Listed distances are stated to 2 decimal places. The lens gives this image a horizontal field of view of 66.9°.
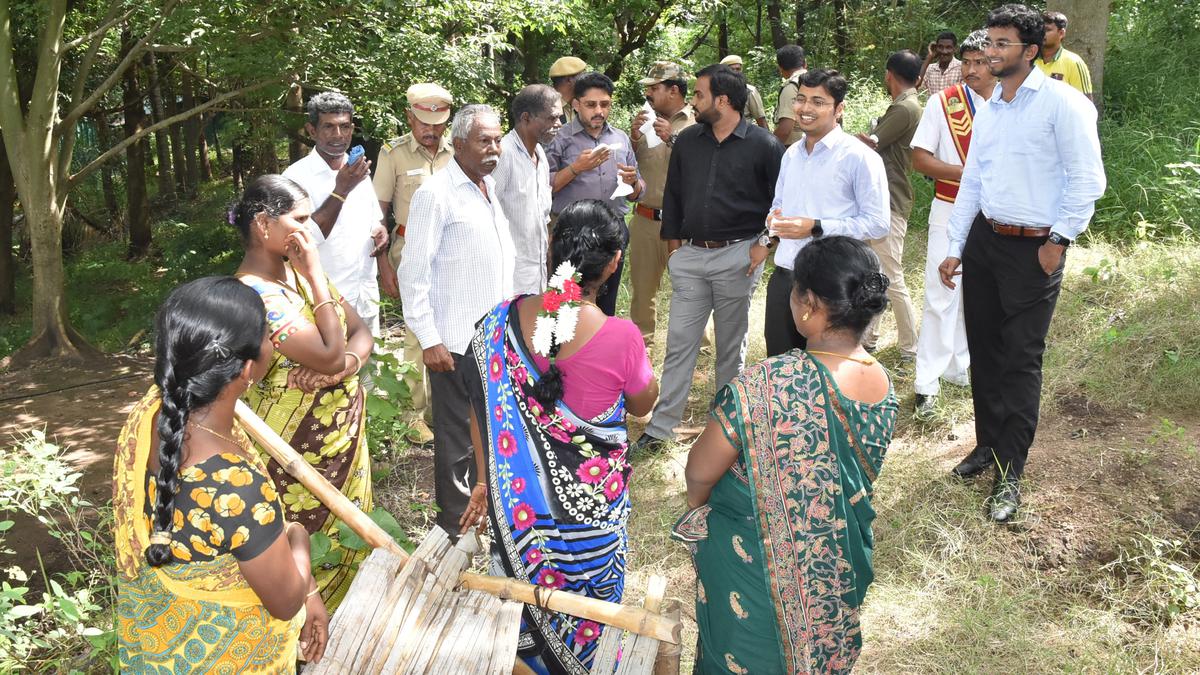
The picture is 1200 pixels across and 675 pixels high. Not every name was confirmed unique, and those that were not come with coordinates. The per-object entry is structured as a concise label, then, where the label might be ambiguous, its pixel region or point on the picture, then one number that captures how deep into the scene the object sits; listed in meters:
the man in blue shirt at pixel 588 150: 5.40
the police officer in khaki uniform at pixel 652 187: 6.08
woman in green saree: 2.32
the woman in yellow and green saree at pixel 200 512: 1.89
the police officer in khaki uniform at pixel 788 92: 7.37
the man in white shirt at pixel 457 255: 3.73
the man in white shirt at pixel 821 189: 4.26
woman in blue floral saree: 2.57
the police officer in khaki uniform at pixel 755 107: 7.89
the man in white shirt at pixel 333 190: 4.41
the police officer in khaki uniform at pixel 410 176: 5.09
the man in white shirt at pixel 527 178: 4.65
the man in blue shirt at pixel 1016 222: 3.70
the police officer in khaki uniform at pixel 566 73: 6.46
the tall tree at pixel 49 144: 8.85
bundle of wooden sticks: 2.31
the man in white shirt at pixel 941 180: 5.04
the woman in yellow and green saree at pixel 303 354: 2.83
